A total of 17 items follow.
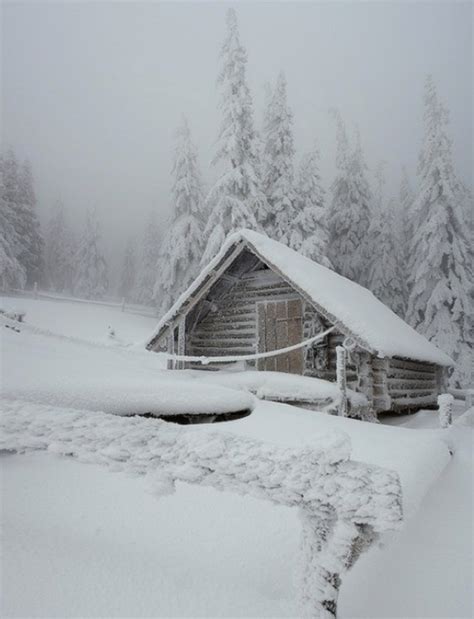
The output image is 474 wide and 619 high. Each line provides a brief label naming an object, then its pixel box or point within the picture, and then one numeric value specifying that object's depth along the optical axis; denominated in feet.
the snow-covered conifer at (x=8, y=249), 95.50
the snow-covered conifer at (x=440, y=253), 63.77
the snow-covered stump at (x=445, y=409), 25.38
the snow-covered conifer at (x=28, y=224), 118.93
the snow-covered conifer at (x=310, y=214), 68.03
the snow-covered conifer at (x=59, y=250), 172.35
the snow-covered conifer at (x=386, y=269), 80.12
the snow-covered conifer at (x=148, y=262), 156.76
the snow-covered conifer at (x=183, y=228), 75.77
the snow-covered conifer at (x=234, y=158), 61.00
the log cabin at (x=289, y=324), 32.04
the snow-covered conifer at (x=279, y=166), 70.49
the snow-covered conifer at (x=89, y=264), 153.48
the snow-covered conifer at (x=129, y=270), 204.03
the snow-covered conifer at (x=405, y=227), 83.61
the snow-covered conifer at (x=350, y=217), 83.51
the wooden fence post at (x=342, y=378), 28.27
